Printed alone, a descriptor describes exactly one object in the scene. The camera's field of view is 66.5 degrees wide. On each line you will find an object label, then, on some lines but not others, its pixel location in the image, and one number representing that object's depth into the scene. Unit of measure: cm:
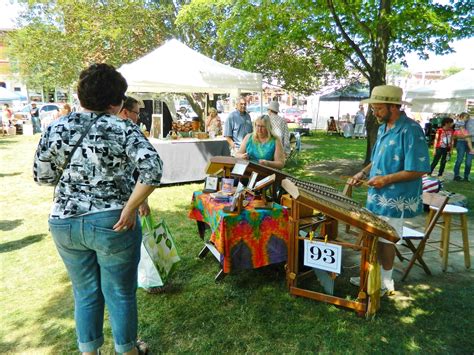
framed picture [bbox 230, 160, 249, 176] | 310
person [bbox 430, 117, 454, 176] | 802
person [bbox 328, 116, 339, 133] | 1953
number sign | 257
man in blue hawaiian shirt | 254
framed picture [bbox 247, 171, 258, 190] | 314
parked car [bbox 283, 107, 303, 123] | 2740
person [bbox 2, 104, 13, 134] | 1602
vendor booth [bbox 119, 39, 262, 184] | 681
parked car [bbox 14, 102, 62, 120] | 1747
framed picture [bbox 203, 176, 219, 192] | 361
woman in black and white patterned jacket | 162
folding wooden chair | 311
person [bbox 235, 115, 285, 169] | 389
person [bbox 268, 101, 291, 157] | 653
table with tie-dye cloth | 286
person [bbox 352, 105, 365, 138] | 1836
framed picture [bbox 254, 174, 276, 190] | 292
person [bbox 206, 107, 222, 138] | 901
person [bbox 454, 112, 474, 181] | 781
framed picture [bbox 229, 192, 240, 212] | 287
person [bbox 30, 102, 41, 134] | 1665
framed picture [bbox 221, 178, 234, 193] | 339
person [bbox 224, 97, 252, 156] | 649
